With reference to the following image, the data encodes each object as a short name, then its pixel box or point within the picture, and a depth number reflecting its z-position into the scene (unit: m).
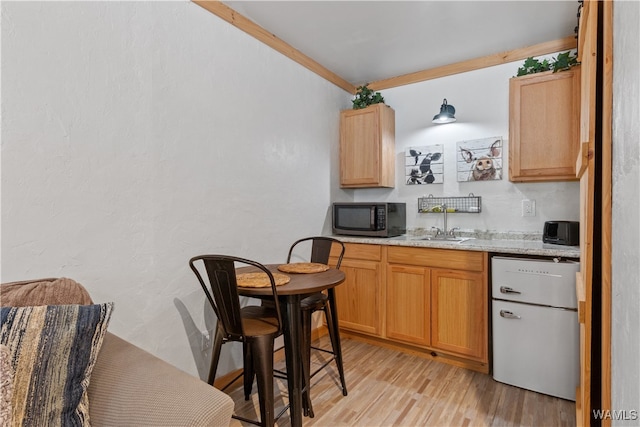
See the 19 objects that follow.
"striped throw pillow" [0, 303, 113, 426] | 0.89
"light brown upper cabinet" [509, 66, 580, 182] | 2.32
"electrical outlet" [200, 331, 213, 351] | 2.08
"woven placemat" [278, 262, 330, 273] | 2.03
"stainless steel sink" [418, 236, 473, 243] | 2.85
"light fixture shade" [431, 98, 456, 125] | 2.85
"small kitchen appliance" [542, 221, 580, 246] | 2.29
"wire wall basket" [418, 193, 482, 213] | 3.00
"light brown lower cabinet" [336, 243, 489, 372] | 2.42
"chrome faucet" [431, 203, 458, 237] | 3.05
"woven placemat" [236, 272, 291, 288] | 1.65
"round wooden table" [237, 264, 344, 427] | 1.61
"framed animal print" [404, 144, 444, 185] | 3.18
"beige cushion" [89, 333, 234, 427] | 0.89
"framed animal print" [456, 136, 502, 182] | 2.88
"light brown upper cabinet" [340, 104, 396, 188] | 3.20
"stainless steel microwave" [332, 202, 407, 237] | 2.92
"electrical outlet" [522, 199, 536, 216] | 2.73
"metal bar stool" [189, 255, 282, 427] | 1.54
